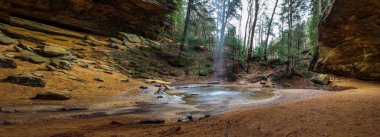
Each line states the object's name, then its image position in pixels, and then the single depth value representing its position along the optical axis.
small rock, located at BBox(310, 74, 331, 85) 14.92
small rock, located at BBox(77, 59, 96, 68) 15.78
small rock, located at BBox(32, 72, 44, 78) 11.26
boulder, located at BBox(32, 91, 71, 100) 9.22
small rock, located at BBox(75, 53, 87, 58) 17.87
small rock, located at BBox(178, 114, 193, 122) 6.54
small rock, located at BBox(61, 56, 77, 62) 15.34
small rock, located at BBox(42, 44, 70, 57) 14.93
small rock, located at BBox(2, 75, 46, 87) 10.19
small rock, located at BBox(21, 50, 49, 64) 13.37
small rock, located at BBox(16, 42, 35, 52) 14.85
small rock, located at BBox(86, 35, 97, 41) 22.69
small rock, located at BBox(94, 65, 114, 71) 17.05
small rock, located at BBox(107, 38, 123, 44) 24.33
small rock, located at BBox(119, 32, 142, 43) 26.14
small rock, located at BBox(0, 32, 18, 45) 14.68
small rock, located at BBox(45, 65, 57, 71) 12.84
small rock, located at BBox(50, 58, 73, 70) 13.69
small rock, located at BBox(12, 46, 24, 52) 14.19
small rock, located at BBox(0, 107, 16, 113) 7.23
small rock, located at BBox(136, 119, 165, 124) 6.39
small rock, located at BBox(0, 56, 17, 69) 11.55
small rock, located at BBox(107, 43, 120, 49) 22.57
